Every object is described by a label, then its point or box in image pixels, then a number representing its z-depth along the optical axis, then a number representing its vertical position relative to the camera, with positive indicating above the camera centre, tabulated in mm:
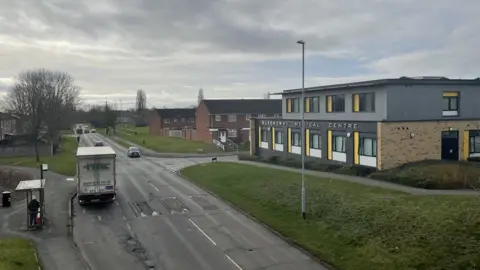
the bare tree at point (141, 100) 195125 +7345
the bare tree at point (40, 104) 71625 +2288
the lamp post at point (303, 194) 23167 -3959
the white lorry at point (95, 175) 28375 -3623
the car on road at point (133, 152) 62438 -4783
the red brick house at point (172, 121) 99688 -894
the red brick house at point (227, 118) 77188 -210
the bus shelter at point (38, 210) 23766 -4820
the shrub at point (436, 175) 26422 -3604
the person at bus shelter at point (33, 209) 23484 -4759
